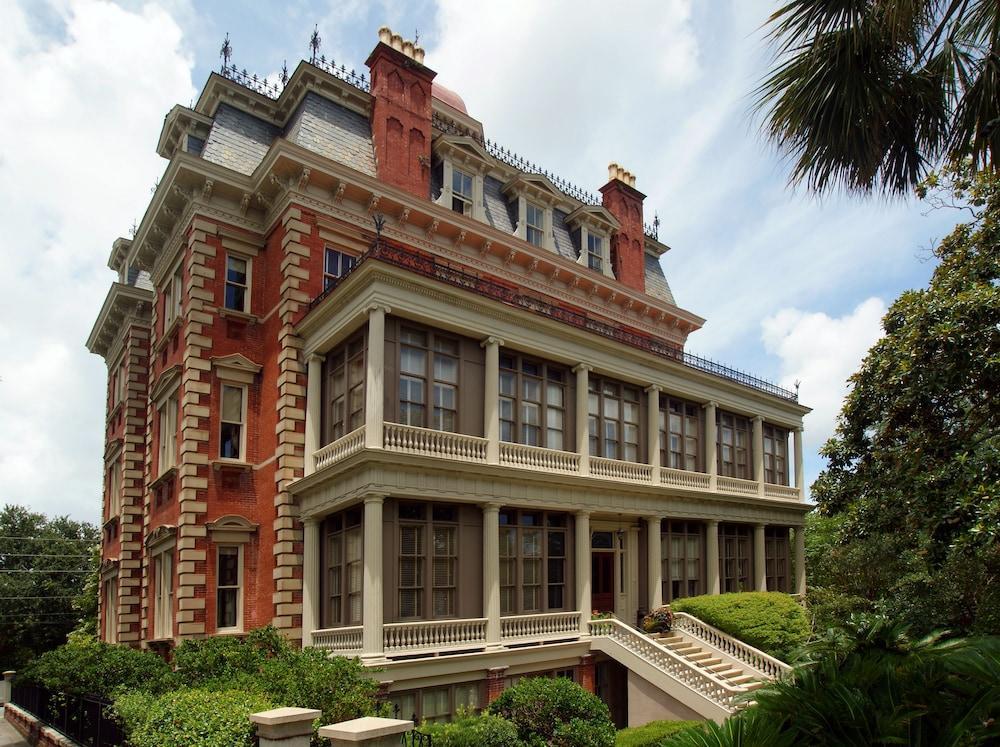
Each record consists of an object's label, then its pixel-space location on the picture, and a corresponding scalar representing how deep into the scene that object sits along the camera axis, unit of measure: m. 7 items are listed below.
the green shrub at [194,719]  10.52
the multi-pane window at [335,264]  23.80
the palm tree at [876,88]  9.85
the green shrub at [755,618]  24.59
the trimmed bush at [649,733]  16.73
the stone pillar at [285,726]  9.66
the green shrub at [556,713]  14.80
